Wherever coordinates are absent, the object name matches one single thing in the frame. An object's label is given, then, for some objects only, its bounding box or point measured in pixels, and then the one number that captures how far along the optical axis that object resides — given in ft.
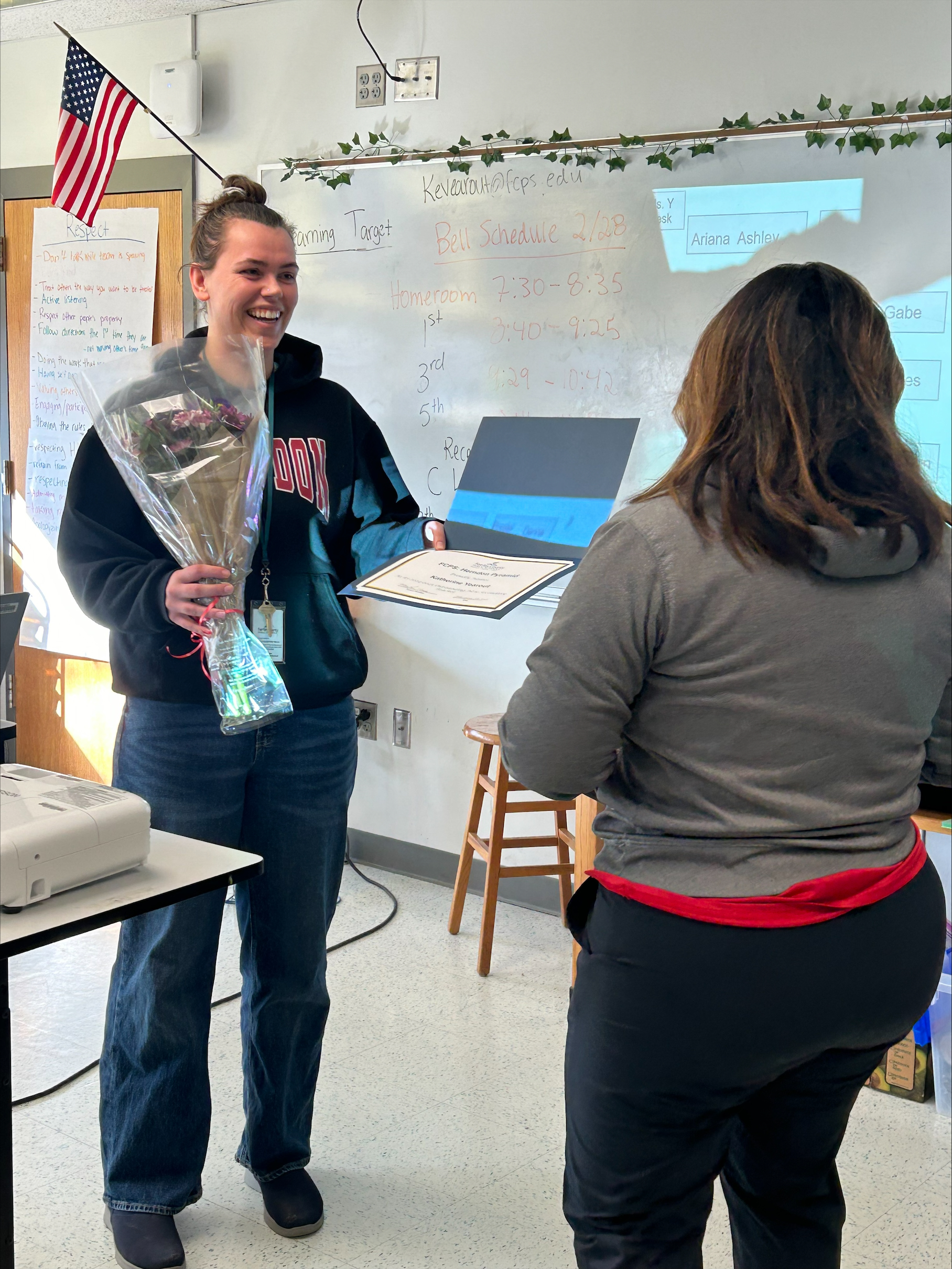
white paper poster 13.99
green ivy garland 9.55
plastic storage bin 8.09
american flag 10.94
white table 3.97
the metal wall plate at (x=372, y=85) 12.03
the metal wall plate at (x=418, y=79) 11.73
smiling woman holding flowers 5.95
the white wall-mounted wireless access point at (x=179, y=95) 12.91
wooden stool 10.32
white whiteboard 9.71
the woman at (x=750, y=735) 3.64
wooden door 14.78
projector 4.05
